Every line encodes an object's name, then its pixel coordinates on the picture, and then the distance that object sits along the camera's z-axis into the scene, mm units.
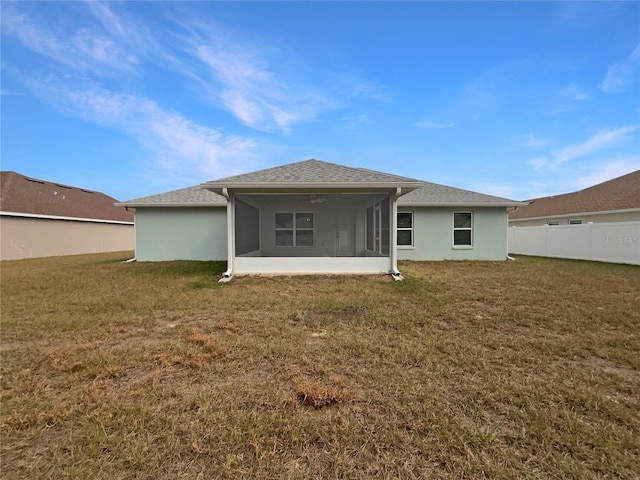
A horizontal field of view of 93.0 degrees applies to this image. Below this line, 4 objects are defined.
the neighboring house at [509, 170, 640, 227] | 15133
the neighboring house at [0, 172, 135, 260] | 17594
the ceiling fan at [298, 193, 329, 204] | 10770
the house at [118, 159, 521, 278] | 11211
